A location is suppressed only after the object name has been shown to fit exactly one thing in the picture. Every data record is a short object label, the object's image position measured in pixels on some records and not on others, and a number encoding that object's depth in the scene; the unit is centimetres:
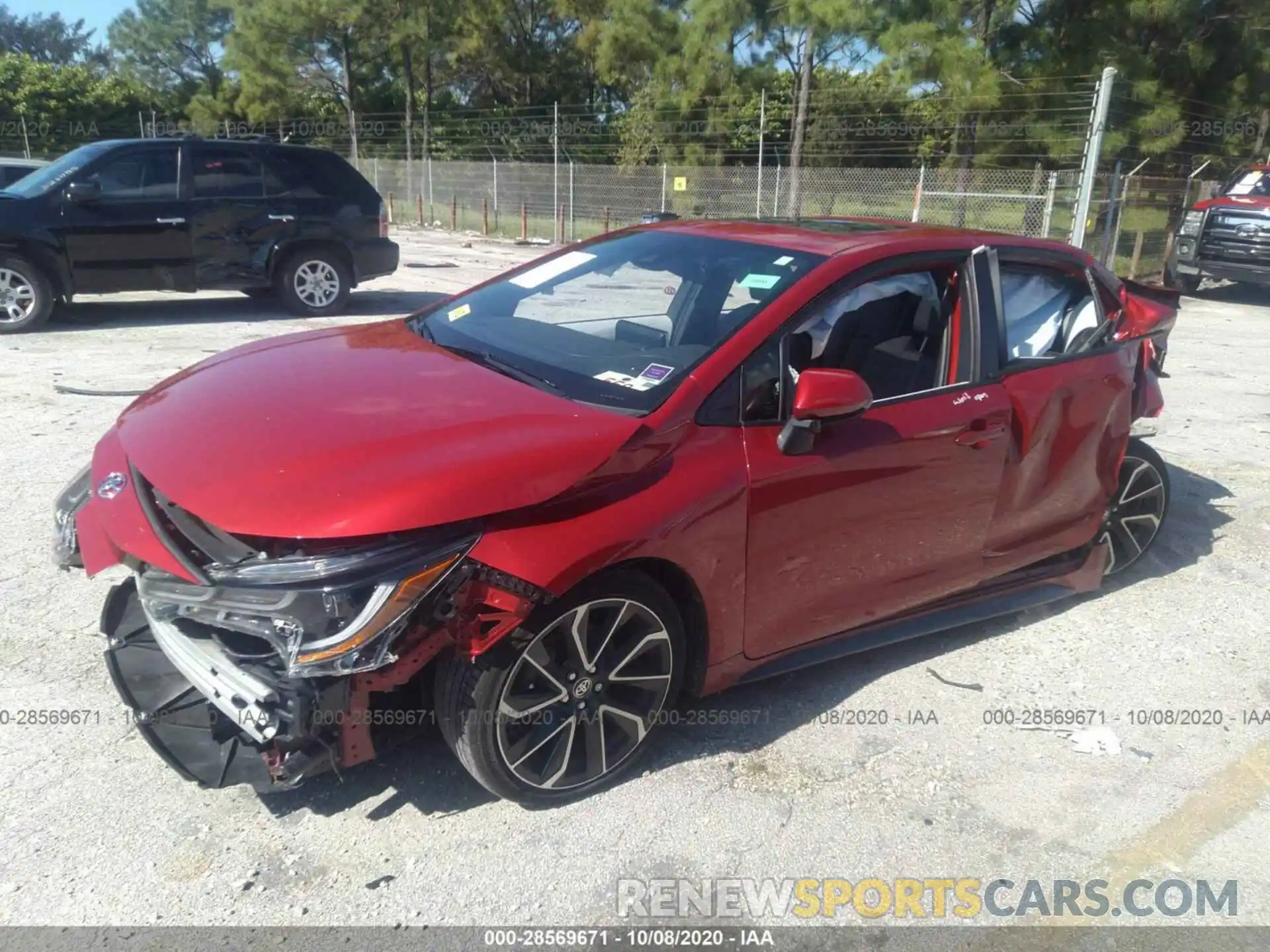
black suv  916
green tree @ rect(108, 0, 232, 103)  5059
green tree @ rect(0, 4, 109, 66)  7350
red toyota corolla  256
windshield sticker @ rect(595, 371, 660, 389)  313
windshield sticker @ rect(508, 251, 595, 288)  419
